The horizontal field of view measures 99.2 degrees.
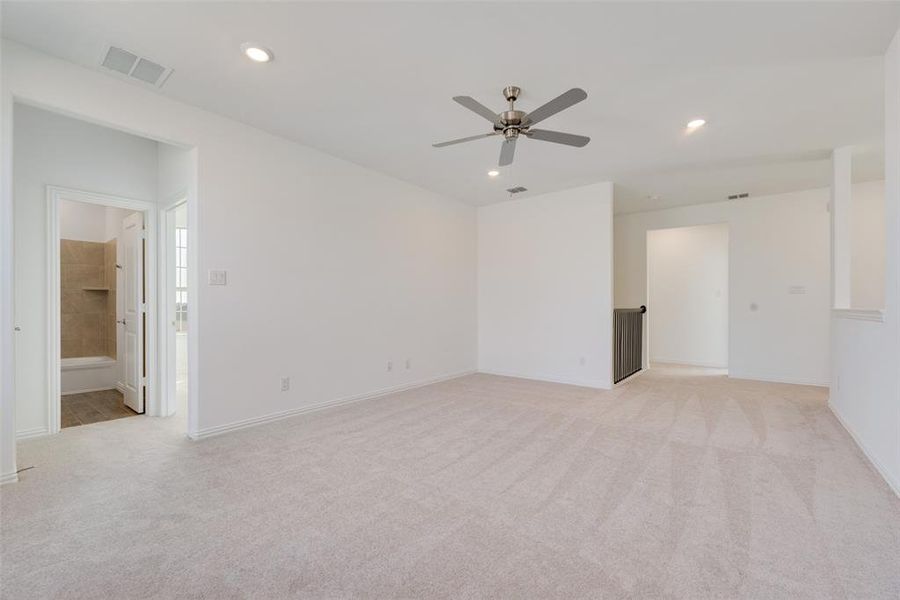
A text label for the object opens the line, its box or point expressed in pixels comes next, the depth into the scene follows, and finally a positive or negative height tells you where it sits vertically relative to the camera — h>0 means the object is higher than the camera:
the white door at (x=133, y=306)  3.93 -0.09
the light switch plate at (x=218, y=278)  3.16 +0.16
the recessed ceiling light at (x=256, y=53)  2.30 +1.50
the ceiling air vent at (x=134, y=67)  2.42 +1.52
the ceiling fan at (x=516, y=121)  2.45 +1.22
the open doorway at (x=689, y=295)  6.97 +0.06
